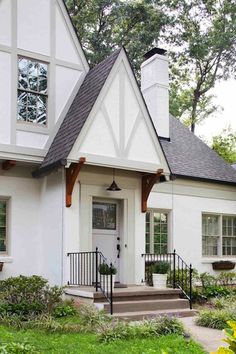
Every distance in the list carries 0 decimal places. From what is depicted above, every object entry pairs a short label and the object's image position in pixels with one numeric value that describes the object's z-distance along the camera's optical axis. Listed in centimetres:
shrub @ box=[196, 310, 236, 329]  930
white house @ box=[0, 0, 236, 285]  1142
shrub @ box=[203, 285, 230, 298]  1299
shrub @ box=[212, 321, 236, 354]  267
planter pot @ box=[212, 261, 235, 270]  1577
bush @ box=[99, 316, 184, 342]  784
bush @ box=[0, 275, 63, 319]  932
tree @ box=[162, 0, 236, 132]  2591
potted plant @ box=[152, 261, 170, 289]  1183
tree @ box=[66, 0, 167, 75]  2367
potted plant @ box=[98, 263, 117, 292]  1028
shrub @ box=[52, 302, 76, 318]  959
